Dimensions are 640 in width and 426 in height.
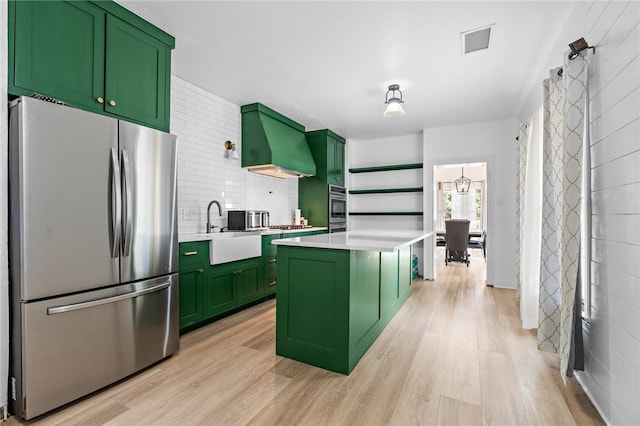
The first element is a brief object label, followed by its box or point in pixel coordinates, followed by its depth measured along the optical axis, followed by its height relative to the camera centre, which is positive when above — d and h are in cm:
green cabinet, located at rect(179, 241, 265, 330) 278 -75
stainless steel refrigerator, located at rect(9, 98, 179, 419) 158 -23
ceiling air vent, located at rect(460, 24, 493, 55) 239 +143
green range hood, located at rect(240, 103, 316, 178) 402 +96
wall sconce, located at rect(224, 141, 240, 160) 387 +79
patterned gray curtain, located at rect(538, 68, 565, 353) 234 -11
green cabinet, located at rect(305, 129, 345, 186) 522 +105
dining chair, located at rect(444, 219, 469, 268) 619 -54
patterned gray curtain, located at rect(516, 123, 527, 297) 338 +51
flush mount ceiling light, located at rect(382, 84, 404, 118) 334 +119
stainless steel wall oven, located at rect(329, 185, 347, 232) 530 +10
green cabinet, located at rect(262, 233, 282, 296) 376 -65
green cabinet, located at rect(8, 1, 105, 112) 162 +94
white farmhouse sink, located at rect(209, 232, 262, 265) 303 -36
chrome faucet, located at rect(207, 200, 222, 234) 344 -7
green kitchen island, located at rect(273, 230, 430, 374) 210 -64
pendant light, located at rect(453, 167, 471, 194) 933 +90
